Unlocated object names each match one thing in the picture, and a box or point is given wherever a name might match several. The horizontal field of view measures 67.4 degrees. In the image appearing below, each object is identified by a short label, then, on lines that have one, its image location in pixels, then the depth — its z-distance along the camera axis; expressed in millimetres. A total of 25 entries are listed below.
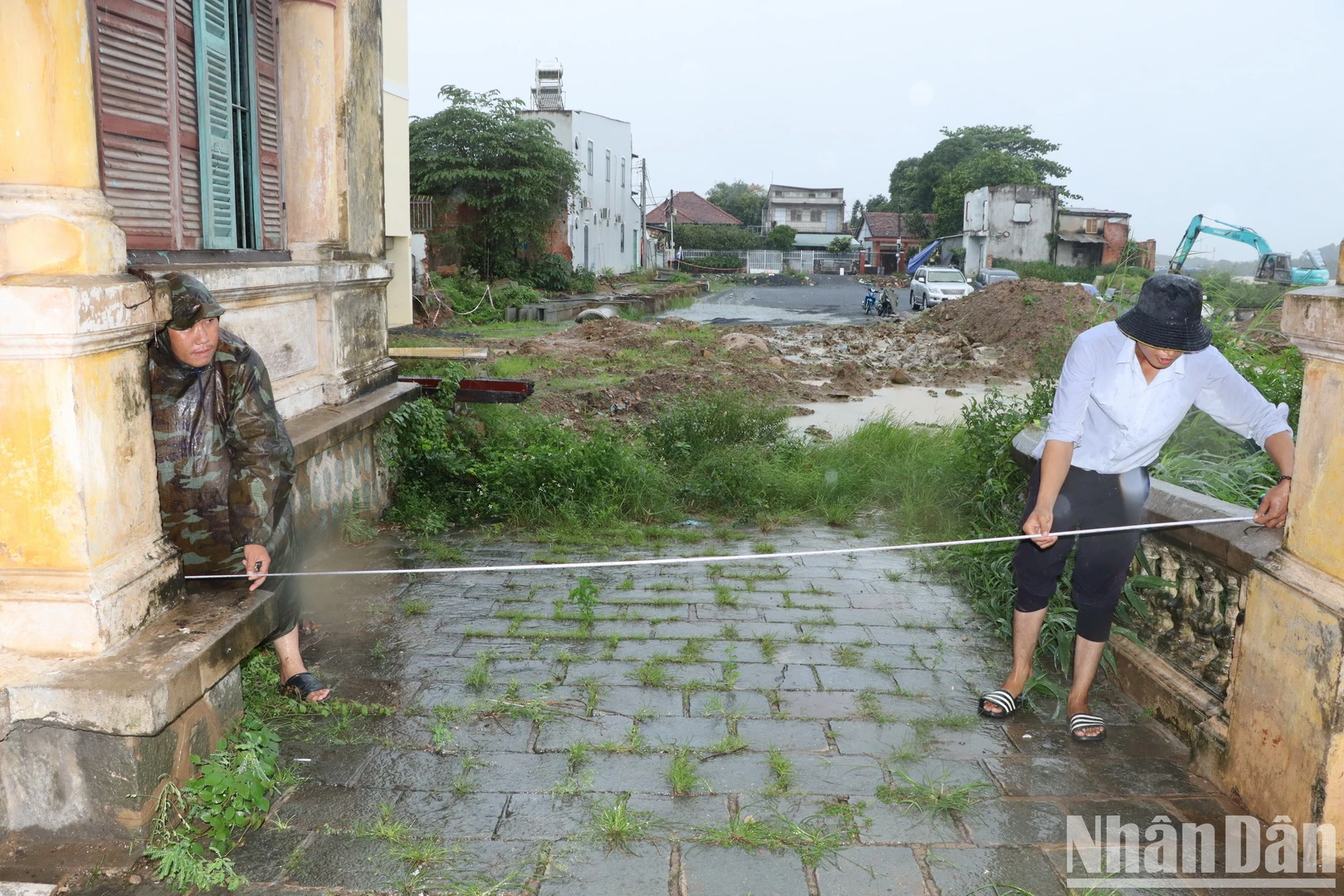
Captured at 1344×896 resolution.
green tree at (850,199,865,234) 94500
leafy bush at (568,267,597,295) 34750
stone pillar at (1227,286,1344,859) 3012
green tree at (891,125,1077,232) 56094
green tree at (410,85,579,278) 30594
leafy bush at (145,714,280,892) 2865
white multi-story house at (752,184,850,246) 89562
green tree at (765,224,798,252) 74000
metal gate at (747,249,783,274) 70688
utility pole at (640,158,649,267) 53188
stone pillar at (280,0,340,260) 6074
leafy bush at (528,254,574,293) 33000
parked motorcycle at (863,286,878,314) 35594
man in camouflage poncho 3451
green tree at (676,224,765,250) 73062
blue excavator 27844
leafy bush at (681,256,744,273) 68188
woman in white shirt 3605
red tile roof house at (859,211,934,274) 73000
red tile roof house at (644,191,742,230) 79125
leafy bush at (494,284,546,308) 27562
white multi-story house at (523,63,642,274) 39094
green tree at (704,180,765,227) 96125
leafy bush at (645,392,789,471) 8492
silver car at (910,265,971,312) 34438
